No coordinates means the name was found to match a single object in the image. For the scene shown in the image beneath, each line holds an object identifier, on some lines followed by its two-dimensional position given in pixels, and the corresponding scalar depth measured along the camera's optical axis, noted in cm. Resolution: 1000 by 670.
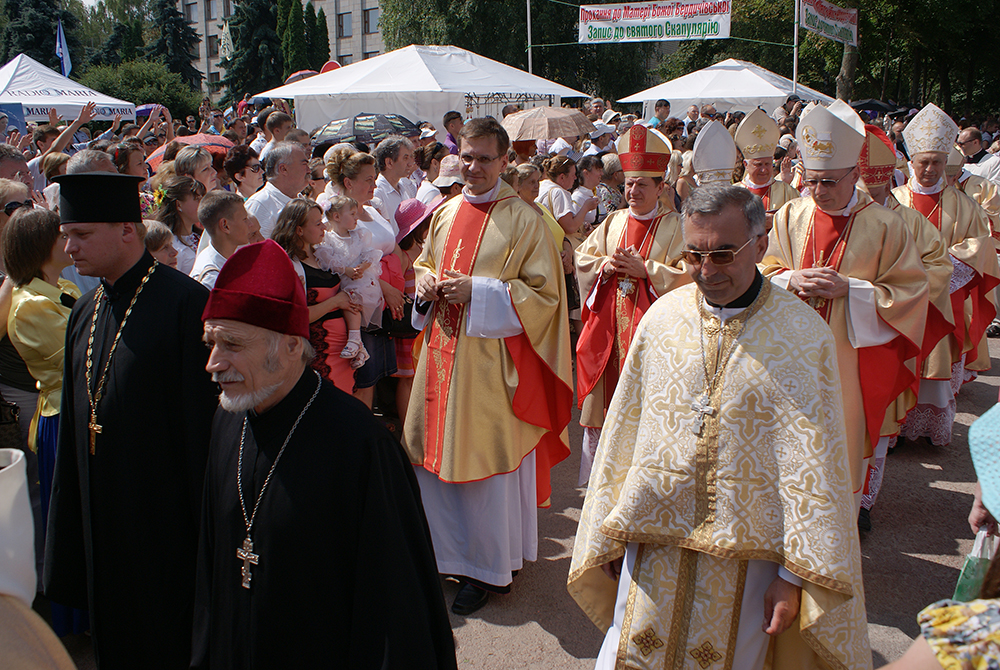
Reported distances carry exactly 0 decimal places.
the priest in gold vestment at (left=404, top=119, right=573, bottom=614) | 397
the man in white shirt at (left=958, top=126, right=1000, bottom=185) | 1124
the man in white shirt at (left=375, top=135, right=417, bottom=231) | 667
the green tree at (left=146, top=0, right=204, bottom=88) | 5522
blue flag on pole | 2215
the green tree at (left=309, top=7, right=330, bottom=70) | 5566
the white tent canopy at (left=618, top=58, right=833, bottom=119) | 1839
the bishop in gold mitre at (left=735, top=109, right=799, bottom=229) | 606
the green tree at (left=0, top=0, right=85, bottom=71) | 4684
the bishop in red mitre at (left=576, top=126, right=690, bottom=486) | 454
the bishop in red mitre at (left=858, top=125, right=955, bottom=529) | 454
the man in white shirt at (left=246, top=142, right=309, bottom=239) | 530
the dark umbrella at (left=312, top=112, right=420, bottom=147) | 1191
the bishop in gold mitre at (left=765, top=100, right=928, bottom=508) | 384
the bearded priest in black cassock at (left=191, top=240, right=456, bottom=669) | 200
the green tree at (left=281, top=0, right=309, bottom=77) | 5203
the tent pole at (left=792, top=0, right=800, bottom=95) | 1894
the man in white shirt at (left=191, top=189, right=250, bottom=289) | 408
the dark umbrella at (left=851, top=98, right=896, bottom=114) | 2594
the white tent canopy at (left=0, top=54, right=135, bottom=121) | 1573
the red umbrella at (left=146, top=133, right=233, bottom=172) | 815
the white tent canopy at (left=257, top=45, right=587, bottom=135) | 1436
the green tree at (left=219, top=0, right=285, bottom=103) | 5394
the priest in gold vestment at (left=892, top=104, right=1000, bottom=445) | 591
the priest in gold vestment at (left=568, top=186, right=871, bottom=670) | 227
